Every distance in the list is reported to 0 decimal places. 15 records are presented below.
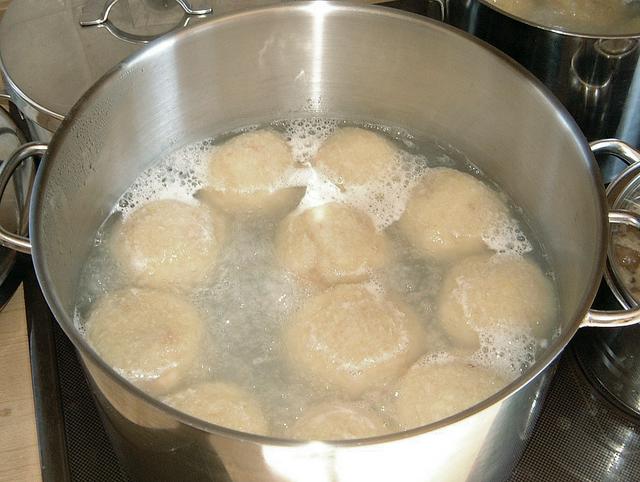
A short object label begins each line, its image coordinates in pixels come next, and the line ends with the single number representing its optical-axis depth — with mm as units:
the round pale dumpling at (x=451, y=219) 1167
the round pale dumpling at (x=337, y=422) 873
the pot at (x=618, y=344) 1021
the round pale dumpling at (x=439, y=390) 906
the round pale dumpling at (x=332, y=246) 1109
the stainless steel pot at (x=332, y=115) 716
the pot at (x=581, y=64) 1144
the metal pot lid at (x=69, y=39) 1214
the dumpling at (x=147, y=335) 964
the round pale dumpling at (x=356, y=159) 1241
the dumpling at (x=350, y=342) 979
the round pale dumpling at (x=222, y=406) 896
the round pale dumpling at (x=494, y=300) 1047
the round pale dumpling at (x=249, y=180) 1222
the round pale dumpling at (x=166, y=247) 1104
